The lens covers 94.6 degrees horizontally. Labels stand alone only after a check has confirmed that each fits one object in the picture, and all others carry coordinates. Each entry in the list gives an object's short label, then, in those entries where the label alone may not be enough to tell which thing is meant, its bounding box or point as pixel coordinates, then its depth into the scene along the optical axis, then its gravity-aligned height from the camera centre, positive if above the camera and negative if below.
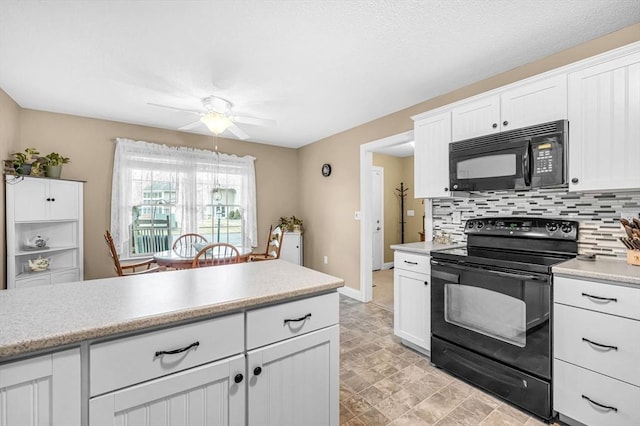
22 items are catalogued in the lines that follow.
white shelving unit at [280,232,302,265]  5.00 -0.61
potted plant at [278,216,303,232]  5.24 -0.21
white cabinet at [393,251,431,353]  2.48 -0.77
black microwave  1.99 +0.39
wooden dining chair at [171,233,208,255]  3.93 -0.43
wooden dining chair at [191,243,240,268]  2.92 -0.48
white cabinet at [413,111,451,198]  2.65 +0.52
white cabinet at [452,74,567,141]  2.01 +0.77
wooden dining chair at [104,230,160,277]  3.05 -0.63
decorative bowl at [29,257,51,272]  3.13 -0.55
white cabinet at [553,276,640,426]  1.50 -0.76
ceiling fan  2.89 +1.01
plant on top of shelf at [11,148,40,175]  3.00 +0.51
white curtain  3.97 +0.53
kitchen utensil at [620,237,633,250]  1.79 -0.20
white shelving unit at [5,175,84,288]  2.93 -0.15
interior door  5.96 -0.13
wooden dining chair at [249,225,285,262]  3.96 -0.56
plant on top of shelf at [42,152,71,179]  3.23 +0.54
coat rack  6.43 +0.32
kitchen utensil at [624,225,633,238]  1.78 -0.12
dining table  3.09 -0.49
